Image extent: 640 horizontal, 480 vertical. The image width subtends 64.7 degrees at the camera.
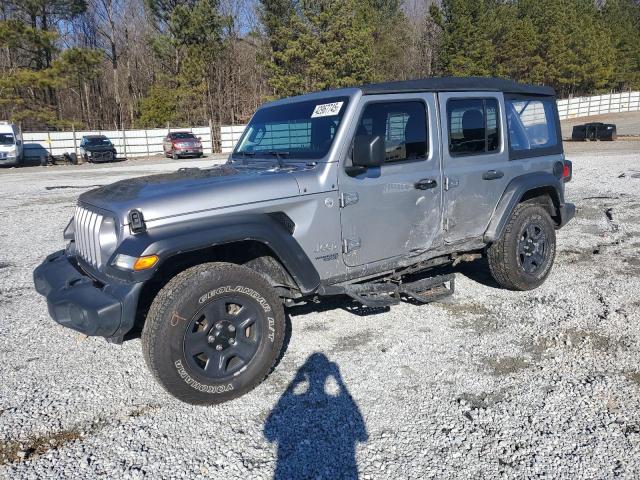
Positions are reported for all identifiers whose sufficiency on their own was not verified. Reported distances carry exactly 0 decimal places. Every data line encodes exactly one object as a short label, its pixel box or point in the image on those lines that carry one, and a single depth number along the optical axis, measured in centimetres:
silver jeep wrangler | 309
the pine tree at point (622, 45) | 6316
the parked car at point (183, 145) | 2988
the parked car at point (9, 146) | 2558
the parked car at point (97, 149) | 2941
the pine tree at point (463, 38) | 4609
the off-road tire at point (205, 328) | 304
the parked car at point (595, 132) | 2820
